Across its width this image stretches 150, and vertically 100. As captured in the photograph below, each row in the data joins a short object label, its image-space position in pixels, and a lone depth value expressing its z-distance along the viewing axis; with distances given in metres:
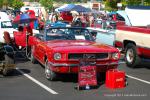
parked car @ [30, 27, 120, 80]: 9.63
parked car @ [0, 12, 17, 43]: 17.36
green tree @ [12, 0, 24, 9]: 107.15
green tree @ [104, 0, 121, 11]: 52.30
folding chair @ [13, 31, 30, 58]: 15.20
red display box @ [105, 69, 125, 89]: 9.41
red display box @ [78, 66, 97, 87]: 9.15
